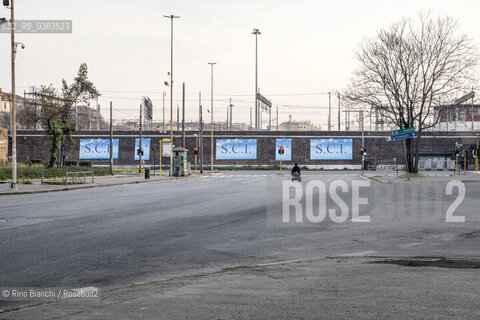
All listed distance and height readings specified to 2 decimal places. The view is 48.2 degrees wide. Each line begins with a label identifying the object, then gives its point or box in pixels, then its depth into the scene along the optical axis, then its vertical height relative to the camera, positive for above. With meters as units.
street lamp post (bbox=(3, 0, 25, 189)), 28.19 +3.79
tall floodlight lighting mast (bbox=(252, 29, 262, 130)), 83.76 +15.11
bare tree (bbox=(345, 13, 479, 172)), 43.78 +6.76
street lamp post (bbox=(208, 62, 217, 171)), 77.71 +10.37
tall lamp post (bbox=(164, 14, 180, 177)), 53.72 +10.38
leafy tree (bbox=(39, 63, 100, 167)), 50.79 +5.49
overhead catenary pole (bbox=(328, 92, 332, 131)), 96.47 +8.49
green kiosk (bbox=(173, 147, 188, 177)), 50.62 -0.75
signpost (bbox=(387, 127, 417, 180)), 37.69 +1.60
